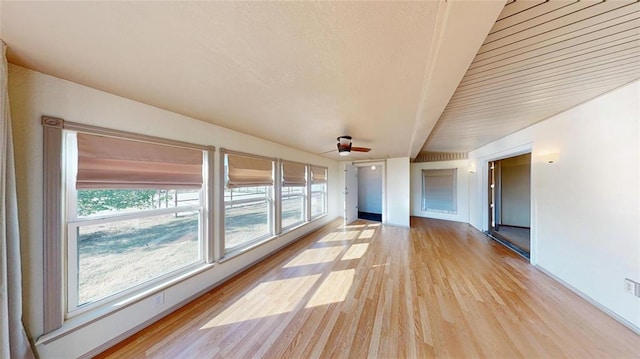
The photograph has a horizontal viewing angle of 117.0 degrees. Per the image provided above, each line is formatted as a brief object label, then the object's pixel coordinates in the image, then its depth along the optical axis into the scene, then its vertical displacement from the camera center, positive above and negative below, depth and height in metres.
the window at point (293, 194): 4.20 -0.34
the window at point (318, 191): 5.42 -0.37
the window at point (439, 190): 6.64 -0.43
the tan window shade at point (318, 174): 5.29 +0.13
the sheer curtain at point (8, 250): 1.13 -0.43
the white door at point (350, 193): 6.27 -0.50
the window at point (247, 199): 2.92 -0.34
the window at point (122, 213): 1.60 -0.32
